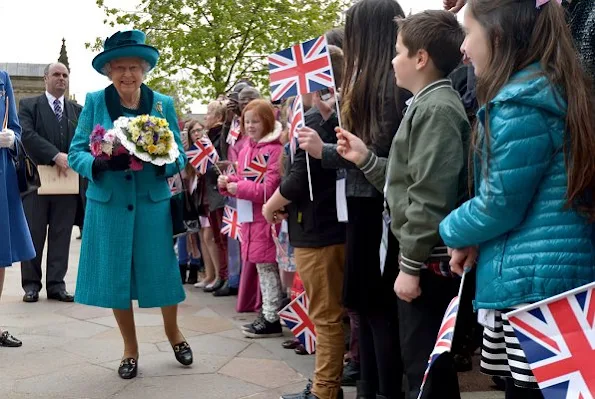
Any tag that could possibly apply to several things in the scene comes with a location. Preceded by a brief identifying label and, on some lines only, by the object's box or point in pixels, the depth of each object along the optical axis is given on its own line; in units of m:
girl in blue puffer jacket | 2.31
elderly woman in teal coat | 4.88
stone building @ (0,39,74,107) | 27.11
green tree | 24.16
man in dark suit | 7.89
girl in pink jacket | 6.02
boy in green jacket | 2.87
